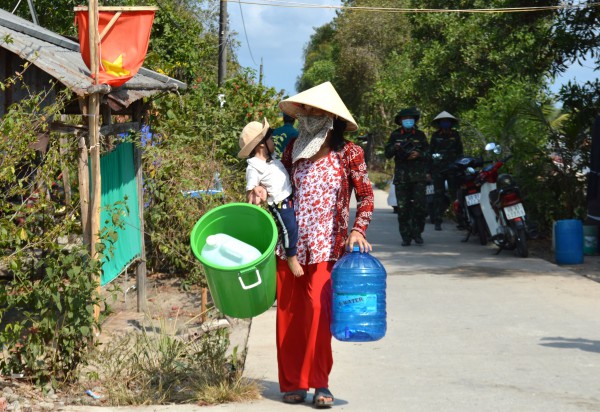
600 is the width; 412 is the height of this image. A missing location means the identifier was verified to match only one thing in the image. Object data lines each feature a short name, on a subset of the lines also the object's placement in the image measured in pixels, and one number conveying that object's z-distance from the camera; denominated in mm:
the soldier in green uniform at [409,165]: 14086
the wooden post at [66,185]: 8448
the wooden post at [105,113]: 8602
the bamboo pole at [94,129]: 7062
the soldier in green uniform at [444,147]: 16500
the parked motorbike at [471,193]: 14262
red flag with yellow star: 7350
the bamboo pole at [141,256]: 9812
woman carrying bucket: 6305
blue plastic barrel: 12352
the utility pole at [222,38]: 28109
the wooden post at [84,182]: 7250
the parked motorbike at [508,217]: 12891
